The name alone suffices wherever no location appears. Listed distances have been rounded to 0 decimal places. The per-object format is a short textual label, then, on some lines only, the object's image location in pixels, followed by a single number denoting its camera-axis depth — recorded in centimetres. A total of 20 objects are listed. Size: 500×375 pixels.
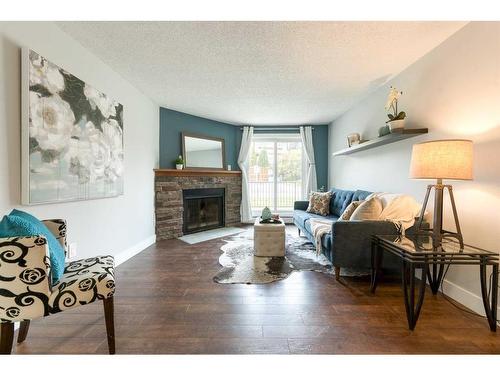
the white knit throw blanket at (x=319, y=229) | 291
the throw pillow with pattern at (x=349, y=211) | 297
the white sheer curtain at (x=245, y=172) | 571
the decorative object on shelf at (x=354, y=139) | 398
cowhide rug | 260
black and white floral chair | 123
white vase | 271
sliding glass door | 596
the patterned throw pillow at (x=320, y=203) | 429
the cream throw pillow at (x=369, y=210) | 258
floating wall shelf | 258
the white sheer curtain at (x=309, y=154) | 572
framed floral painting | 183
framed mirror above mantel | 488
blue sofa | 241
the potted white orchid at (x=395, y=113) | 272
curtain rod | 580
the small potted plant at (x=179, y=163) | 454
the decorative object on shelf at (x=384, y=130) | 294
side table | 170
